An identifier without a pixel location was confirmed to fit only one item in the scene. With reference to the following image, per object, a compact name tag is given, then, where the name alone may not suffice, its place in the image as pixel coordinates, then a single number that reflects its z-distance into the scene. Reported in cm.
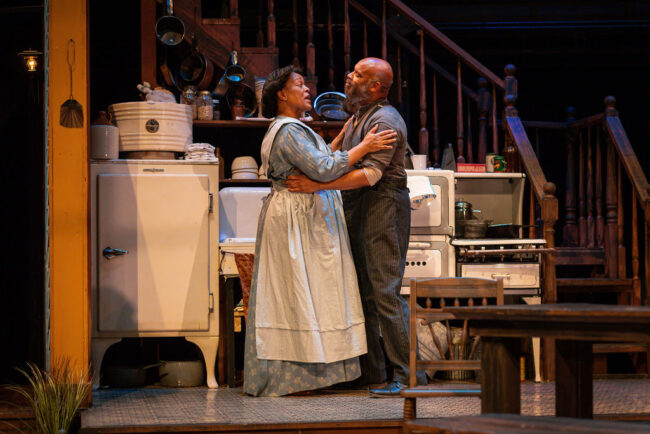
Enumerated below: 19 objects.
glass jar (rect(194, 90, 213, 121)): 1087
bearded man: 877
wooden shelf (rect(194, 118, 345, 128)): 1084
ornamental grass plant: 744
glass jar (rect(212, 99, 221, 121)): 1109
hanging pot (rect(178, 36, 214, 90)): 1116
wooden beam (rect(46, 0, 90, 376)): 831
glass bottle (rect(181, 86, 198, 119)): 1093
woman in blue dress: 865
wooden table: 464
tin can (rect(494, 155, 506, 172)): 1148
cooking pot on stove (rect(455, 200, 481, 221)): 1123
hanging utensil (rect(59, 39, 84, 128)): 834
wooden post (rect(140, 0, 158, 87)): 1082
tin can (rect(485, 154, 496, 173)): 1151
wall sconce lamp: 1047
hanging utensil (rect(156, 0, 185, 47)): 1069
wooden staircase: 1087
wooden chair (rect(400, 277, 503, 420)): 671
